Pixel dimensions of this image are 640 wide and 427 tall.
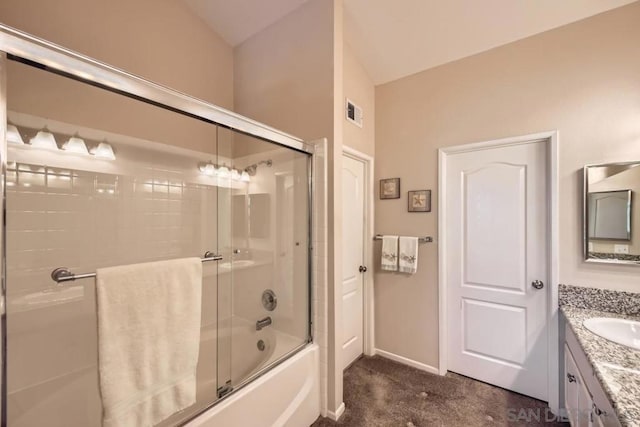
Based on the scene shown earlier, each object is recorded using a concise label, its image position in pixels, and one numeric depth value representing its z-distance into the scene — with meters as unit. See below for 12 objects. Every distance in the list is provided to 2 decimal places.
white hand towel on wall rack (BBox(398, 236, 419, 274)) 2.31
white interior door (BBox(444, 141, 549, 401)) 1.94
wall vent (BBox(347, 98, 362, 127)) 2.27
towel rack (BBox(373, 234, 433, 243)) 2.32
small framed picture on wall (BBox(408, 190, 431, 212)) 2.33
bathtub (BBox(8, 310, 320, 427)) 1.28
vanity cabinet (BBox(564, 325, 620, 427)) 1.05
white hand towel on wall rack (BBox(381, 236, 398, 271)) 2.41
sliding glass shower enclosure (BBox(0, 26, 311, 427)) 1.31
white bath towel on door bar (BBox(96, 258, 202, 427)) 0.97
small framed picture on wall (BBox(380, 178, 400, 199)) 2.49
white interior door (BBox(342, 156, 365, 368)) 2.39
